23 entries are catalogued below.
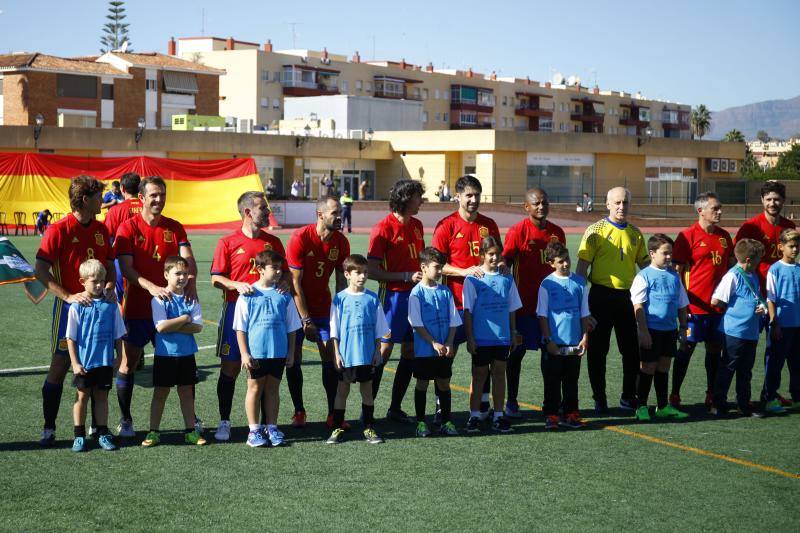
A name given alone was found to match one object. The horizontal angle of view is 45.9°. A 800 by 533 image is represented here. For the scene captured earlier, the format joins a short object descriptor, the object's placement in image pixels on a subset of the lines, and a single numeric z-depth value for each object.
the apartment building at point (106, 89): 63.22
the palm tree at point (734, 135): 130.50
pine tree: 94.06
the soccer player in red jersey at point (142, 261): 7.35
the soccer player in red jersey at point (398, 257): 7.72
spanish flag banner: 31.14
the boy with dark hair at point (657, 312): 8.19
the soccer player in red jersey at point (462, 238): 7.89
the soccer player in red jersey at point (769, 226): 9.08
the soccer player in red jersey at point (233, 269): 7.30
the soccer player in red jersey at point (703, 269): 8.69
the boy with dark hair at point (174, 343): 7.02
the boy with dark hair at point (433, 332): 7.42
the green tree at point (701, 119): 145.12
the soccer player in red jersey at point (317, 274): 7.50
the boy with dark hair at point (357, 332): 7.24
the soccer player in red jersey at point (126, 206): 8.43
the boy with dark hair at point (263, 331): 7.05
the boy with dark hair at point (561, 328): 7.80
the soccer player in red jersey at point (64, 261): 7.00
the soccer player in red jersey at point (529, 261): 8.22
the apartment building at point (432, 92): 89.12
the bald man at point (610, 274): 8.39
